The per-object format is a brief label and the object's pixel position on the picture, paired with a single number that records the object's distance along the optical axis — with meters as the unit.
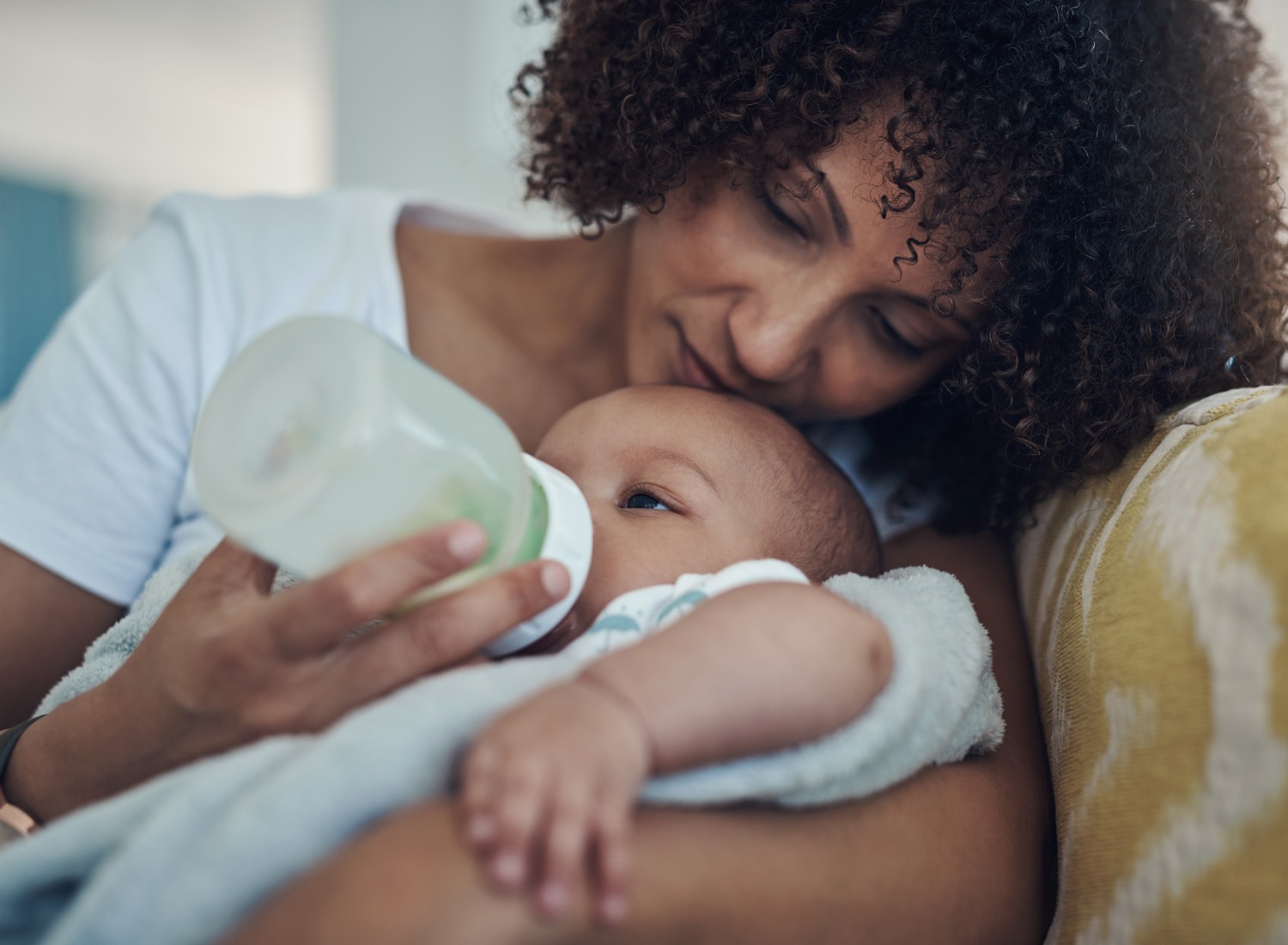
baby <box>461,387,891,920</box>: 0.44
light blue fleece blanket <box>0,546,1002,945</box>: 0.44
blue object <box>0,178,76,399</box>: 2.00
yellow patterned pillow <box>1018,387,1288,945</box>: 0.46
